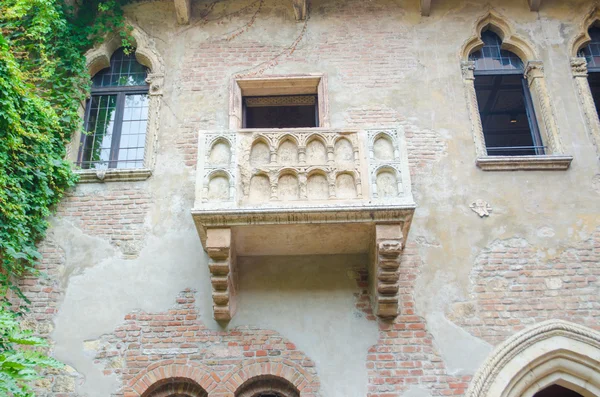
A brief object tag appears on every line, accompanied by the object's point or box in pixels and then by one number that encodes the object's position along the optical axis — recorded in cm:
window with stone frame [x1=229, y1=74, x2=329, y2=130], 768
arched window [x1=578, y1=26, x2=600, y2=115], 815
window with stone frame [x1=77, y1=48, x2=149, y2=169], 770
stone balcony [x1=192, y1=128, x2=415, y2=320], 582
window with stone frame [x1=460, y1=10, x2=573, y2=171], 715
